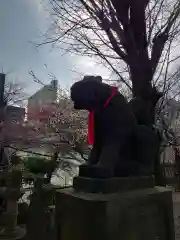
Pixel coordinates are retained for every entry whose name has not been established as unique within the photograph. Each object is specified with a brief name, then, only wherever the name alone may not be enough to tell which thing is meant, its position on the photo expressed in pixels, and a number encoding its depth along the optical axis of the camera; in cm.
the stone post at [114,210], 169
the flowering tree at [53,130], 695
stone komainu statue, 193
